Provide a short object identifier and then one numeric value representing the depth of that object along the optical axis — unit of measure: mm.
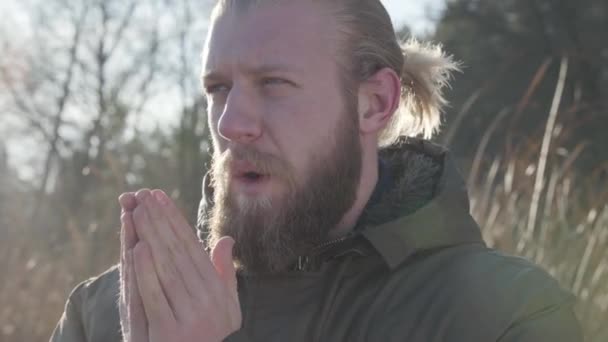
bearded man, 2209
